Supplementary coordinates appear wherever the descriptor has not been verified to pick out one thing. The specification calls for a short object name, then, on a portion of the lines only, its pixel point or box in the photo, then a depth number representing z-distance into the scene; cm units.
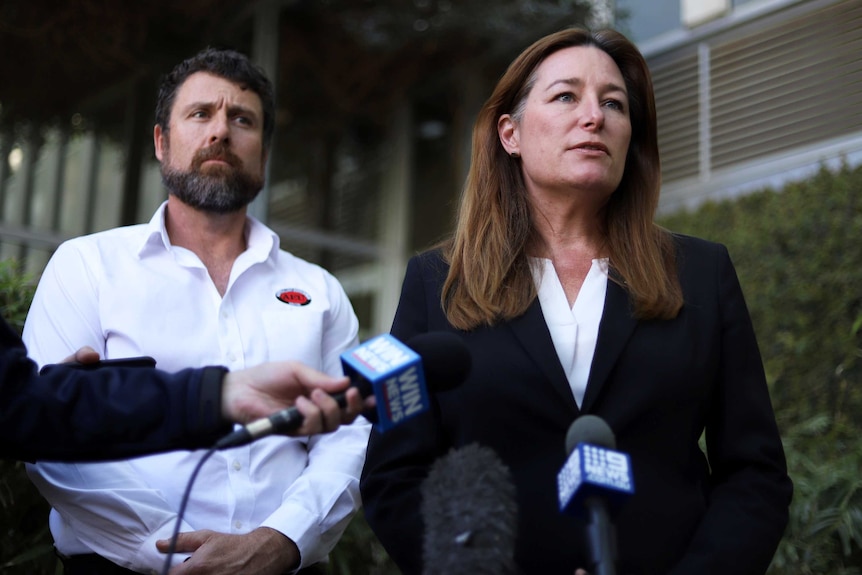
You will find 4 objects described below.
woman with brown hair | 250
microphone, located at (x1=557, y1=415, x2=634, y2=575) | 178
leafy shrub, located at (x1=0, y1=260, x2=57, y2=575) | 357
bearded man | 282
